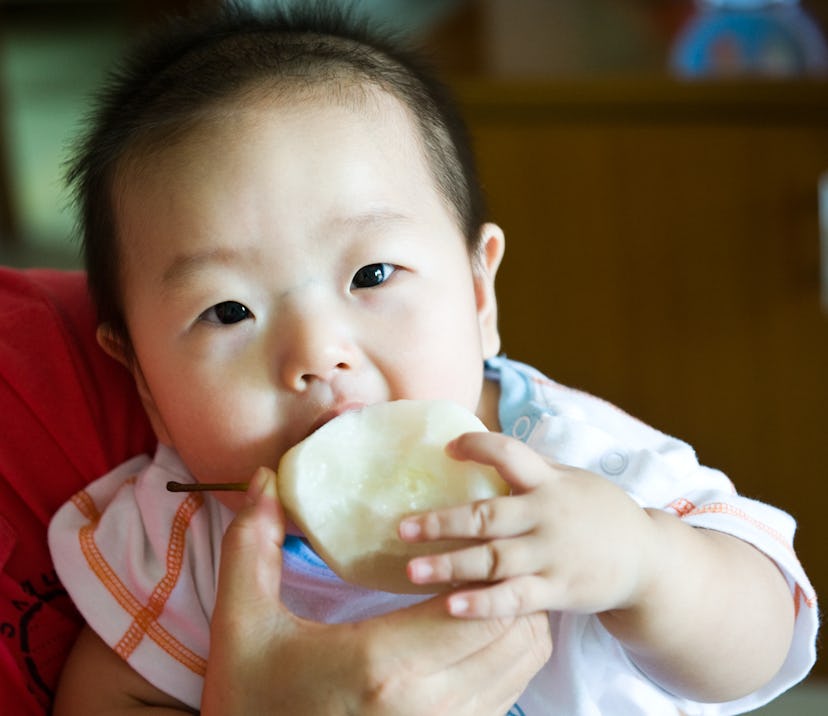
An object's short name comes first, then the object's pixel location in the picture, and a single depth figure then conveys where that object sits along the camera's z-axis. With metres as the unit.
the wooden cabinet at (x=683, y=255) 0.98
